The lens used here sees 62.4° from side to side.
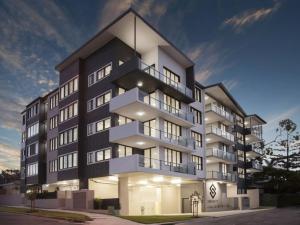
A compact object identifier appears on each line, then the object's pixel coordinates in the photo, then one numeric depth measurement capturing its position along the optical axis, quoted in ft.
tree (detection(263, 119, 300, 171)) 174.19
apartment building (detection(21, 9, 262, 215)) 84.18
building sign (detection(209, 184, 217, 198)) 114.12
